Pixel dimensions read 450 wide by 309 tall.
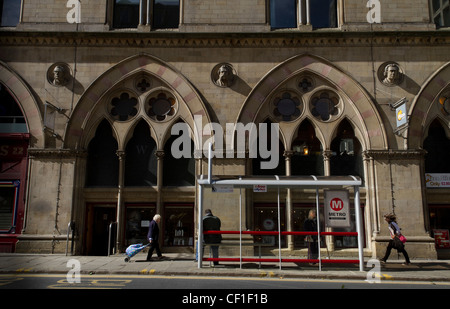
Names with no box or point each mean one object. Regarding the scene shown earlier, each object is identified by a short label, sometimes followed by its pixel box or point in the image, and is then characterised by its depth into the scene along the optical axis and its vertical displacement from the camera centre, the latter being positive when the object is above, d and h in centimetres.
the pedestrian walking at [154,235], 1367 -44
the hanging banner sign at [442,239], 1617 -65
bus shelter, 1202 +118
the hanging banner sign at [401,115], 1539 +422
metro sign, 1235 +46
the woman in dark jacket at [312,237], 1306 -47
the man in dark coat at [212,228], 1294 -20
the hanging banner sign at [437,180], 1658 +178
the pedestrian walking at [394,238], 1287 -49
